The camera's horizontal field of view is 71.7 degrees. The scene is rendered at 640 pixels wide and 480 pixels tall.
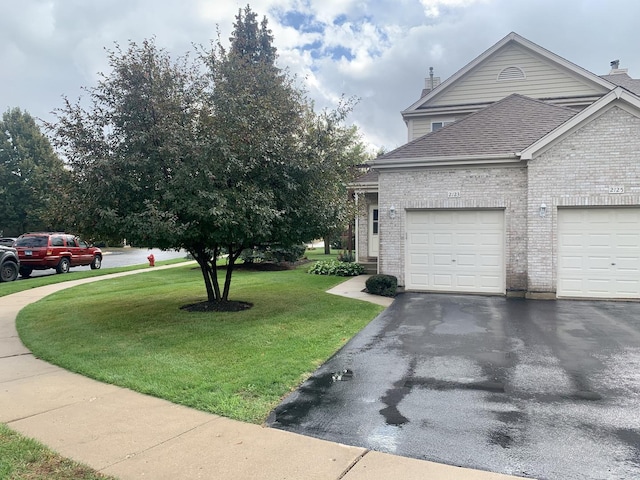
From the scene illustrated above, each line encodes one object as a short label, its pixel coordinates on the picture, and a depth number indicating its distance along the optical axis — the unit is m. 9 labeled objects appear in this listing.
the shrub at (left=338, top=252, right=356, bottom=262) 19.04
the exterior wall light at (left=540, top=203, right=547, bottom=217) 11.56
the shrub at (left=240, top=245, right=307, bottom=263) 17.86
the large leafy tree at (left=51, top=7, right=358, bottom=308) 8.05
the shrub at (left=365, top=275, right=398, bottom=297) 12.25
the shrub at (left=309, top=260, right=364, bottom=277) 16.77
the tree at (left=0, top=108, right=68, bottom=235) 38.47
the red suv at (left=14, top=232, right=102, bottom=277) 18.56
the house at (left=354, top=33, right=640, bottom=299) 11.16
